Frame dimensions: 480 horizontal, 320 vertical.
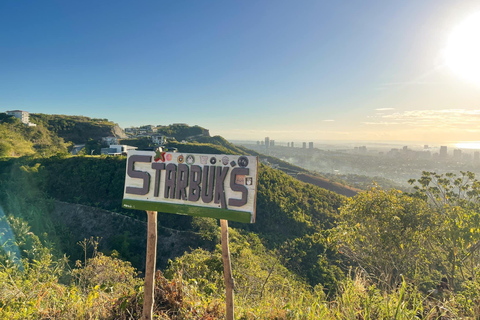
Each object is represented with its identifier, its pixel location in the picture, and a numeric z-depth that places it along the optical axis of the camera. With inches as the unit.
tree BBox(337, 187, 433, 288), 225.6
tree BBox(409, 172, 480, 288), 178.9
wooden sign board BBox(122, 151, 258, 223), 87.1
